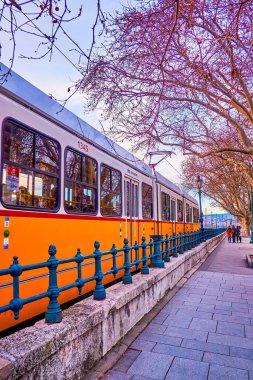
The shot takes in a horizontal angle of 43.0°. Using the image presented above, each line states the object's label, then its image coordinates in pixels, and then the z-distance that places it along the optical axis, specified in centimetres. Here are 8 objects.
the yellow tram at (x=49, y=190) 432
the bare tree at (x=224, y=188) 2439
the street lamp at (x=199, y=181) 1972
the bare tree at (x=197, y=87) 566
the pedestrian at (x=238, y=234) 3174
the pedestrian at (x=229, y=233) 3269
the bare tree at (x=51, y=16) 323
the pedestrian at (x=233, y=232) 3148
